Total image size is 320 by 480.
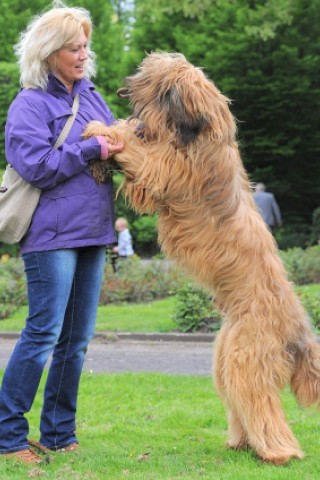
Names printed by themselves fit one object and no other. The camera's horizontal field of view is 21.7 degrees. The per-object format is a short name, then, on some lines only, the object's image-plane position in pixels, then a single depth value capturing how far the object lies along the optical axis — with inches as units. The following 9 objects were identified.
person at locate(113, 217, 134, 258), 729.0
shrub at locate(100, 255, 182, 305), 565.6
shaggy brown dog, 186.7
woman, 186.5
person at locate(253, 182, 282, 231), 764.6
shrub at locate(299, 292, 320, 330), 398.9
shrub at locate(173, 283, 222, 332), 432.8
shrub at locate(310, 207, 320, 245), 979.9
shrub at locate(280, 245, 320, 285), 611.2
